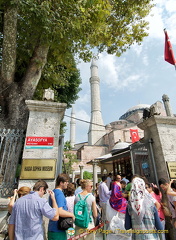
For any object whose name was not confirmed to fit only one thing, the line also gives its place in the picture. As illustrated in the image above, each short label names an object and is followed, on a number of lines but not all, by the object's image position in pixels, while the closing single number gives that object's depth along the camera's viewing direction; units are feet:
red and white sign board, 12.15
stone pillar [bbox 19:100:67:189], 11.35
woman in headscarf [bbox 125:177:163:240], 6.64
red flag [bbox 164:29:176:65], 21.90
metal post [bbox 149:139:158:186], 14.33
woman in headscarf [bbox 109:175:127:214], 10.55
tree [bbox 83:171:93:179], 80.21
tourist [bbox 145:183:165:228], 9.99
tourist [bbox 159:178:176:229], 9.13
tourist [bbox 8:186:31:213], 8.05
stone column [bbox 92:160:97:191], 43.37
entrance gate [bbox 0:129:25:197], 11.38
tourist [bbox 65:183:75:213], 10.14
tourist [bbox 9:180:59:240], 6.24
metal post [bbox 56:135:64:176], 13.45
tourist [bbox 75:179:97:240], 8.61
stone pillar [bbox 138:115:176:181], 14.21
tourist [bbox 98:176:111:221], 16.80
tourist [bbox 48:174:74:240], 7.18
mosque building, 96.68
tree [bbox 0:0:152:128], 14.69
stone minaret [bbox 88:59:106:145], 113.70
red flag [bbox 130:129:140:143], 64.97
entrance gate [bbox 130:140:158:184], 15.01
